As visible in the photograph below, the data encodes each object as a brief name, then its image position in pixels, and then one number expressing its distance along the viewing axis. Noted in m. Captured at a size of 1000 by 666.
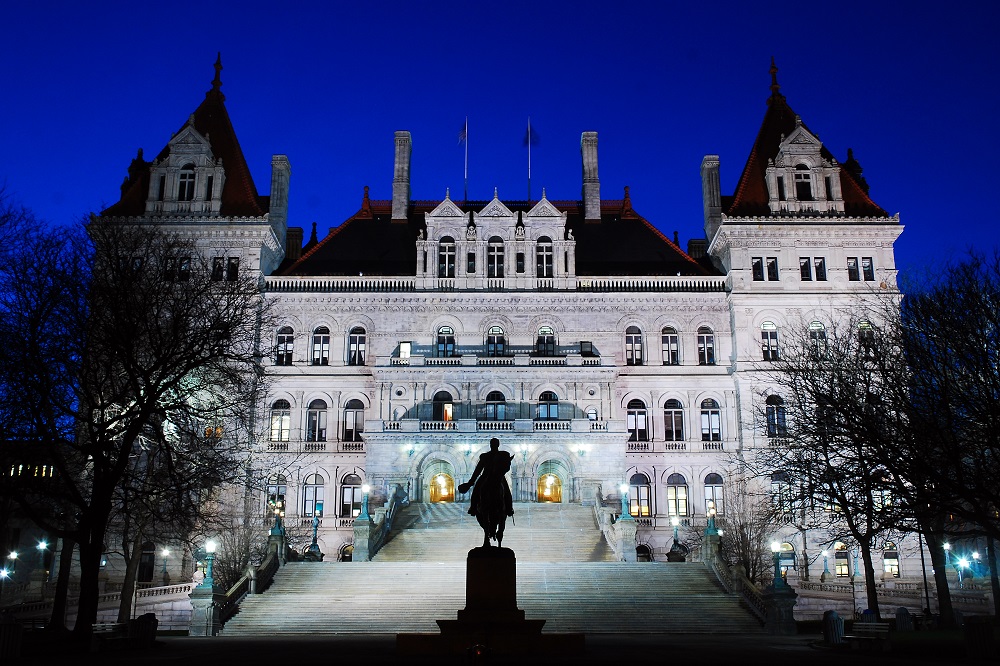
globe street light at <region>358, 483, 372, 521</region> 45.04
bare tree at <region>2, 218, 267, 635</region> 24.84
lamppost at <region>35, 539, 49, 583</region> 50.47
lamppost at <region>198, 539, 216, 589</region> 30.12
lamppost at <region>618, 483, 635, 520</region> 39.13
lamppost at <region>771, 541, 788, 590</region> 30.41
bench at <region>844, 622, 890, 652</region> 23.53
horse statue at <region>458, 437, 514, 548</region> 21.50
